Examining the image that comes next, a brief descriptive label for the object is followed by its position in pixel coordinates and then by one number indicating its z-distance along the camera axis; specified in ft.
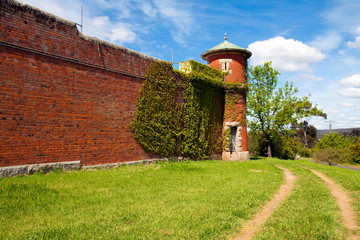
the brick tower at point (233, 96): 56.85
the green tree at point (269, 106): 82.02
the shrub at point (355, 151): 108.18
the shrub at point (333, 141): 118.77
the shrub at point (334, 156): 102.78
